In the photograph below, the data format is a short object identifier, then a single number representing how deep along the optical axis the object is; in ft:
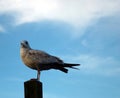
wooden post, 17.15
